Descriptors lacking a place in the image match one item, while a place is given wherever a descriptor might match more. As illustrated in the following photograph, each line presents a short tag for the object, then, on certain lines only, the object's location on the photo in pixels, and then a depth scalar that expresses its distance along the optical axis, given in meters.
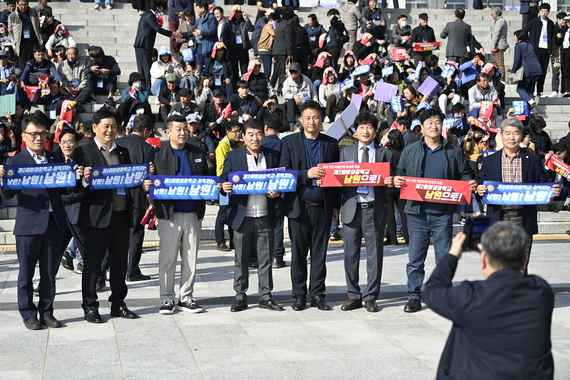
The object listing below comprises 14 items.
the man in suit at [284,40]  18.09
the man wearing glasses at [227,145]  11.77
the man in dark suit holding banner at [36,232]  7.57
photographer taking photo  3.85
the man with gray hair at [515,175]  8.45
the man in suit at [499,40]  21.25
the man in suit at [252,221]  8.50
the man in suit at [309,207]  8.53
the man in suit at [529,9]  22.00
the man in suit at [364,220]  8.55
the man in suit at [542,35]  20.44
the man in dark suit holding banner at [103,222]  7.86
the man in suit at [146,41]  18.27
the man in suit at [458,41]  20.08
